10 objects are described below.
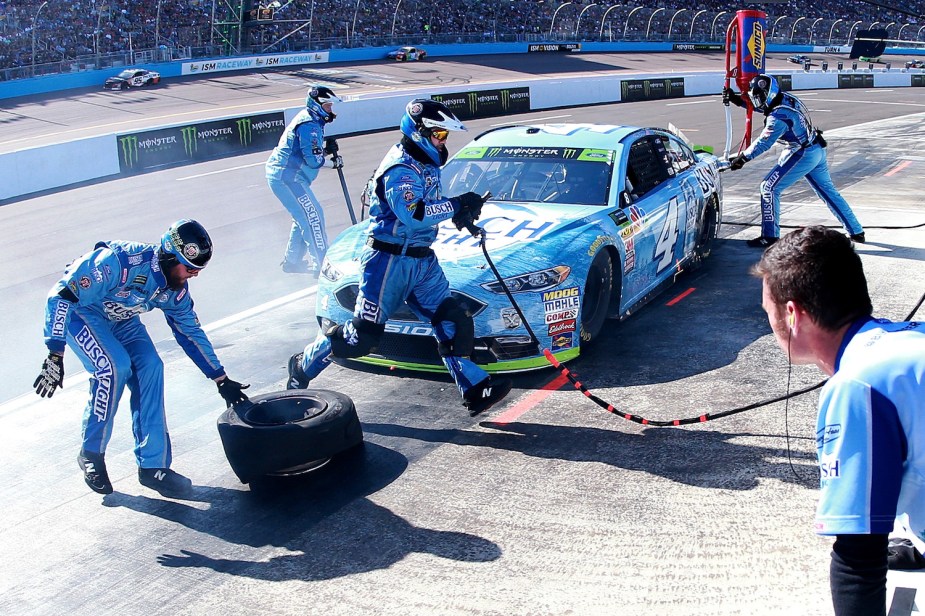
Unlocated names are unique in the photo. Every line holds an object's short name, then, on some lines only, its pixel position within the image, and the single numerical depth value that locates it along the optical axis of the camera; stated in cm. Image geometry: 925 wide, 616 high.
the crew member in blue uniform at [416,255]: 595
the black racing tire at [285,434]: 516
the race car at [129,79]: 3644
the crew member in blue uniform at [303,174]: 1017
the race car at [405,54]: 4697
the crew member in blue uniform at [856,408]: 203
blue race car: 659
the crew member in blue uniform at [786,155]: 1020
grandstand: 3578
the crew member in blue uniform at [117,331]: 514
